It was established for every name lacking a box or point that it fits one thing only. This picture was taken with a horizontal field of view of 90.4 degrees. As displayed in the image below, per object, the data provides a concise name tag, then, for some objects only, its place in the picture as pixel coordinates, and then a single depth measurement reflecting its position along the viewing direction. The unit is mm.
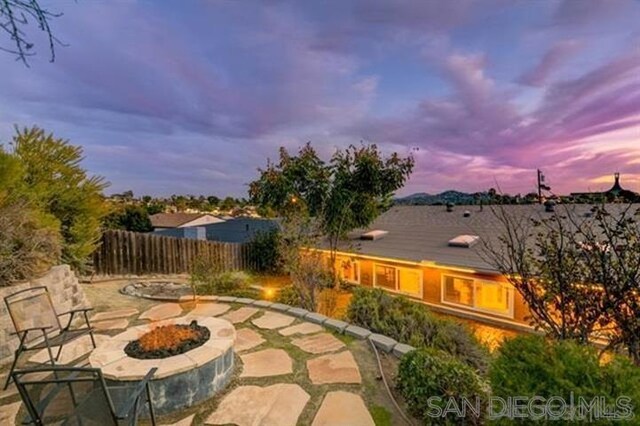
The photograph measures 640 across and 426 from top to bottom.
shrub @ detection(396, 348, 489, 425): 2426
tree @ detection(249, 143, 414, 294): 10438
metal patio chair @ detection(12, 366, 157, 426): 1752
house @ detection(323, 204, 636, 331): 8617
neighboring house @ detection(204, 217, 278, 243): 13445
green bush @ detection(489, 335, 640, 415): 1574
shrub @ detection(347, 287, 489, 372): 4215
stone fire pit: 2701
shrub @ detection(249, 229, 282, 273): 12734
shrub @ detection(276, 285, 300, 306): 6934
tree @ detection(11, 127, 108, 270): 6957
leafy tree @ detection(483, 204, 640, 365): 3133
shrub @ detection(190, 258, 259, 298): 7215
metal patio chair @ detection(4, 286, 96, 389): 3152
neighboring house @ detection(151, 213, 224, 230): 23375
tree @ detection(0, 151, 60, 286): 4336
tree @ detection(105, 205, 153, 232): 20183
